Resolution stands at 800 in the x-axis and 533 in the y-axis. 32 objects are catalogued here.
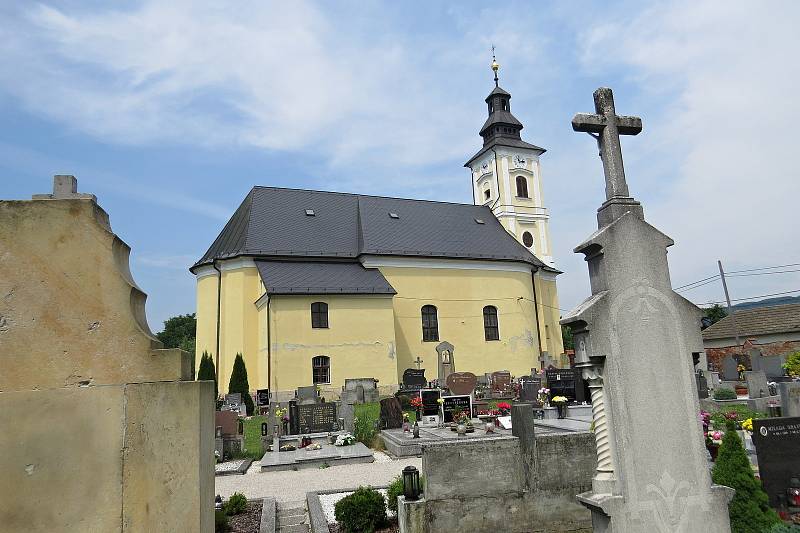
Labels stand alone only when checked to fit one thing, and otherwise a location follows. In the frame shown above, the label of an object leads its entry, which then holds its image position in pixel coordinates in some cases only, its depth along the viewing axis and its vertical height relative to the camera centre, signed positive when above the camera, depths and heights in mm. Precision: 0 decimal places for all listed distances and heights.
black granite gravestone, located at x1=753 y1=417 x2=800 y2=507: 5688 -1162
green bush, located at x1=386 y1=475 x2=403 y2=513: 6684 -1566
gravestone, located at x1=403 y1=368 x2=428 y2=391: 23805 -375
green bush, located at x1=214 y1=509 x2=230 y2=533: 6205 -1667
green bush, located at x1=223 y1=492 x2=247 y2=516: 6938 -1638
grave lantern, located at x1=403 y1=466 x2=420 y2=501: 5809 -1255
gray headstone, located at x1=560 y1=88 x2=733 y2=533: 3785 -225
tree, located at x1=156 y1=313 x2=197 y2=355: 71438 +7870
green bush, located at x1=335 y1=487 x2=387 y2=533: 6164 -1640
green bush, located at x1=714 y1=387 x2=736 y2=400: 16969 -1371
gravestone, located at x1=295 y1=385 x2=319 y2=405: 18094 -629
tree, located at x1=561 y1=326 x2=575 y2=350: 63044 +2759
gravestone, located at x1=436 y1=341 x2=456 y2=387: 25664 +462
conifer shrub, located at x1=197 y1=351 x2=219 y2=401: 24609 +684
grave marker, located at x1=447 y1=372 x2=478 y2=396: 18594 -526
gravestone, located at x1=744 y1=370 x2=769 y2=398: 15281 -1000
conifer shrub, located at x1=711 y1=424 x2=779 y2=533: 4672 -1277
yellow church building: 25531 +5072
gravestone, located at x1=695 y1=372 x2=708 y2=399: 15026 -957
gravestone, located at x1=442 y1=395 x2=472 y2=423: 13867 -978
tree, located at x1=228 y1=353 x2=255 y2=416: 23997 +67
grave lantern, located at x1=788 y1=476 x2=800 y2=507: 5535 -1545
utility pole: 32200 +3814
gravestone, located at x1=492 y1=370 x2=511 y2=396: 22919 -773
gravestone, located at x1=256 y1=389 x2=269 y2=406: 22678 -713
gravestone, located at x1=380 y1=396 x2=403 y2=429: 14109 -1140
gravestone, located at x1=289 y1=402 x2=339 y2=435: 14438 -1139
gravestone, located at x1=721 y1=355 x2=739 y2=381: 21891 -731
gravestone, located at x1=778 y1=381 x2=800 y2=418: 7383 -745
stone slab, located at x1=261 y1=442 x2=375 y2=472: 10750 -1703
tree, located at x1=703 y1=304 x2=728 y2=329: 54450 +4332
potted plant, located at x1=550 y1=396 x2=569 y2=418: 12628 -1030
